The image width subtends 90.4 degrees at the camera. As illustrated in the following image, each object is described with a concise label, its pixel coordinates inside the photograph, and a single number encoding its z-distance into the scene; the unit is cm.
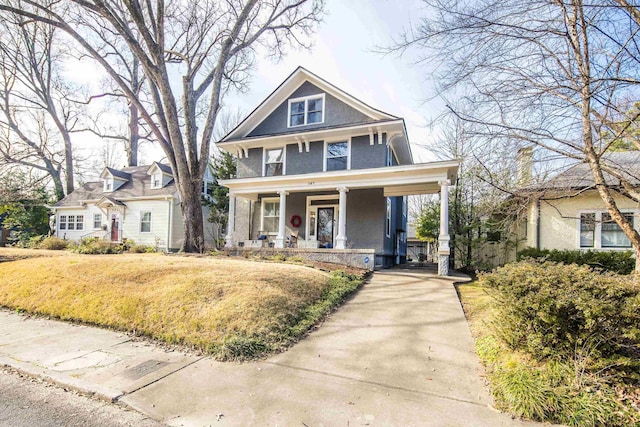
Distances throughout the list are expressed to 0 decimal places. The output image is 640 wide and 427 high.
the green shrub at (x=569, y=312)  319
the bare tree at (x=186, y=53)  1309
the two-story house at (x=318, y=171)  1320
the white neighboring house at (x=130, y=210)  2069
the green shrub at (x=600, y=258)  1075
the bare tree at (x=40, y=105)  2225
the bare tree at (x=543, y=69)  466
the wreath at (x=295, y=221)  1534
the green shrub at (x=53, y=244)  1642
